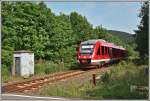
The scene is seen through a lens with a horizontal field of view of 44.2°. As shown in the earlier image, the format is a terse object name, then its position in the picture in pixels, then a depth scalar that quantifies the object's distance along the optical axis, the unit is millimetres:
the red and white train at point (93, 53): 14305
